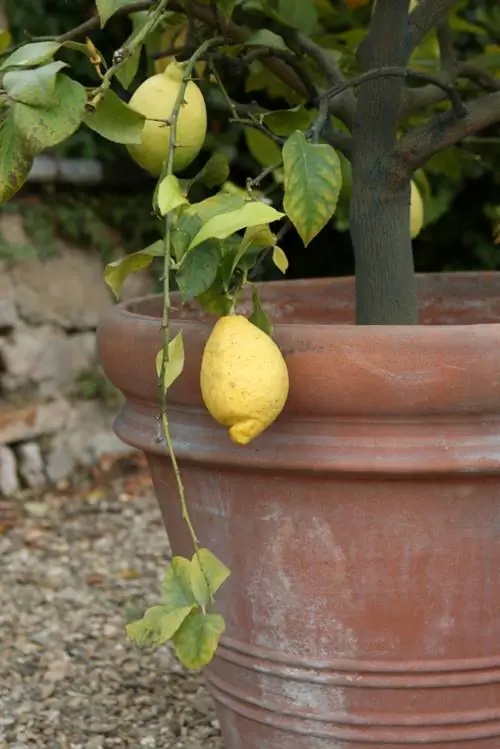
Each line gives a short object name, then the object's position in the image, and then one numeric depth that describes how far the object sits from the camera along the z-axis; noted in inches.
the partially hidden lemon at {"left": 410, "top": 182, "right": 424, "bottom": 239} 96.8
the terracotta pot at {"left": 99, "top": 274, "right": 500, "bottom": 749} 79.0
